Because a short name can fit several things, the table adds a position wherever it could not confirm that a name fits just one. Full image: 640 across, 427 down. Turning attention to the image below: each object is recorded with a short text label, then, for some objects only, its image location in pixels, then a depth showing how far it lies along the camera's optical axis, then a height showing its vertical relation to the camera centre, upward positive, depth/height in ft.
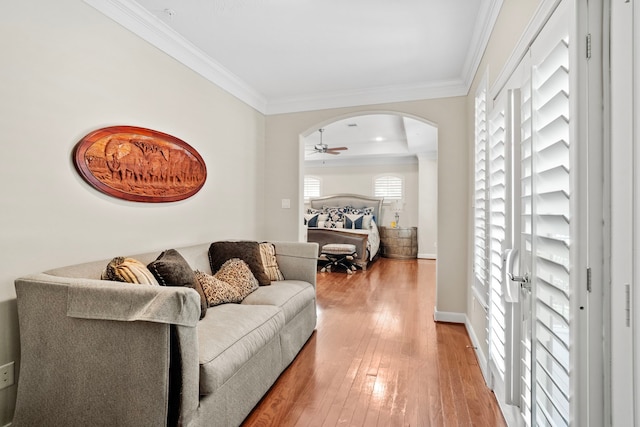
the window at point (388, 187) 26.94 +2.34
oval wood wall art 6.68 +1.16
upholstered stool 20.27 -2.47
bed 20.92 -0.48
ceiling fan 20.65 +4.20
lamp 26.73 +0.67
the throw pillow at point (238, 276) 8.23 -1.59
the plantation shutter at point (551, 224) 3.41 -0.08
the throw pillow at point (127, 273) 5.56 -1.02
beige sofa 4.47 -2.12
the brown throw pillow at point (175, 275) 6.24 -1.18
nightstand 25.46 -2.06
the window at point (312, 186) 29.09 +2.54
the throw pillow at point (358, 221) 24.80 -0.46
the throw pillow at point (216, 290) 7.40 -1.77
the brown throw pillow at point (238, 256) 9.24 -1.18
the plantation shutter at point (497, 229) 6.04 -0.26
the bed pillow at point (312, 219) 25.90 -0.33
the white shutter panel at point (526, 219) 4.47 -0.04
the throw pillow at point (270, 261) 10.00 -1.44
